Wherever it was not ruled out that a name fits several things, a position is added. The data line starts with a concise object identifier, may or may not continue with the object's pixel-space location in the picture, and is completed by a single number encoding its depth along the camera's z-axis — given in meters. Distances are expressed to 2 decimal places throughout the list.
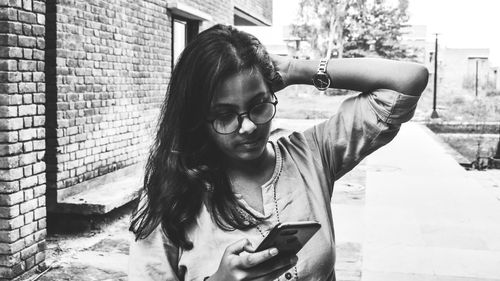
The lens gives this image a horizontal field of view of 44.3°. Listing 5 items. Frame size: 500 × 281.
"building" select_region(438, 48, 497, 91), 59.09
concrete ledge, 5.97
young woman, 1.58
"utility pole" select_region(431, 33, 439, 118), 26.76
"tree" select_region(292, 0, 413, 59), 47.25
